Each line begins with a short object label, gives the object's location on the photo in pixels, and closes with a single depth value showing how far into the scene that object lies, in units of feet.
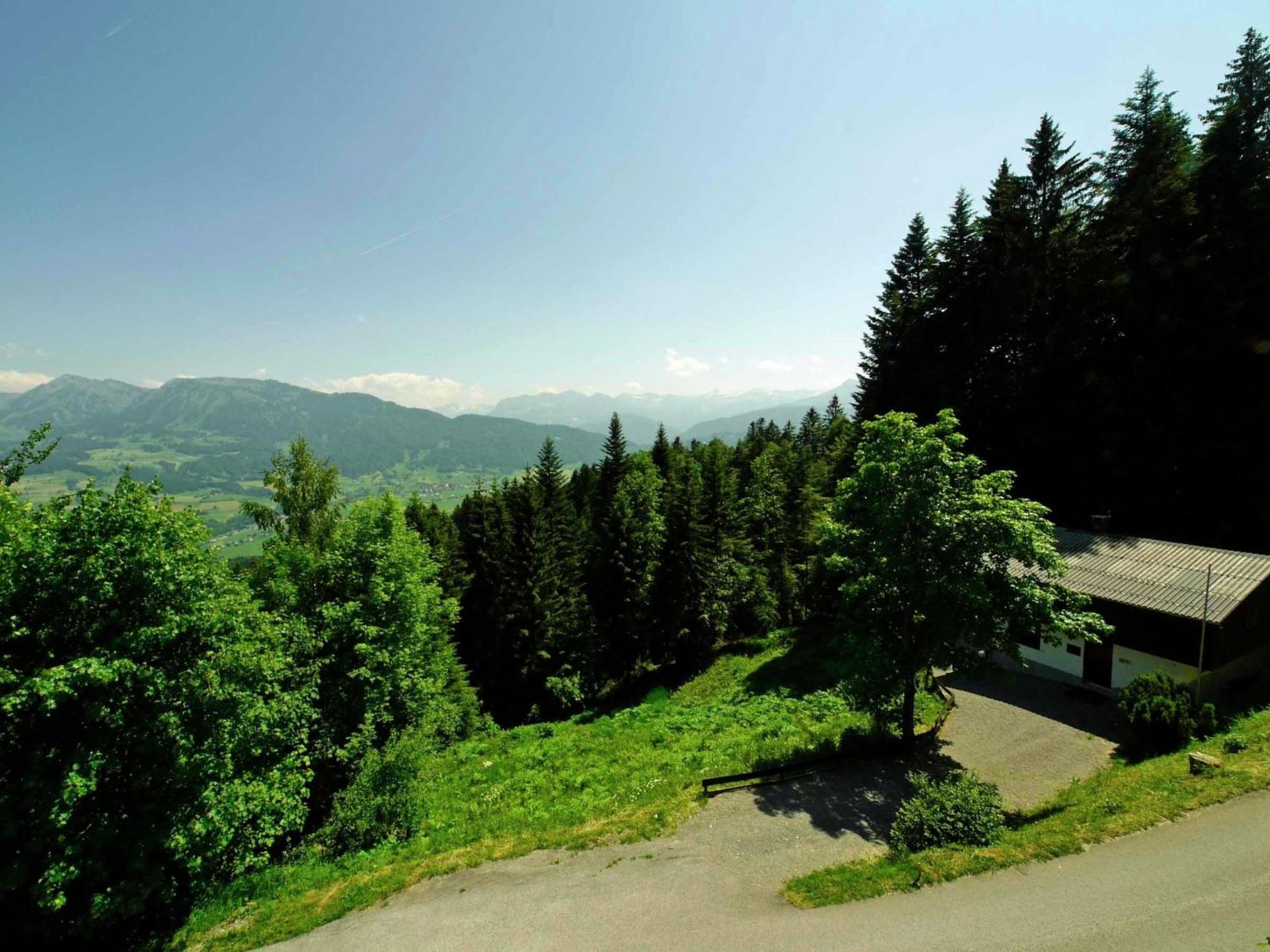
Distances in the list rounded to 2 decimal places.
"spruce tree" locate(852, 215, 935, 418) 122.01
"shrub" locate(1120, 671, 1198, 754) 51.31
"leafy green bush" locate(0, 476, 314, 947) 35.76
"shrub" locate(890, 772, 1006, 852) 38.29
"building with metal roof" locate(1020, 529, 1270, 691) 62.69
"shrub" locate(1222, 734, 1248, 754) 45.24
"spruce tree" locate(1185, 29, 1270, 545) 84.74
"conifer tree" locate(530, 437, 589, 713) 116.67
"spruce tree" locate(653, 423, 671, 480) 214.90
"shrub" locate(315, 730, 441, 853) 52.90
